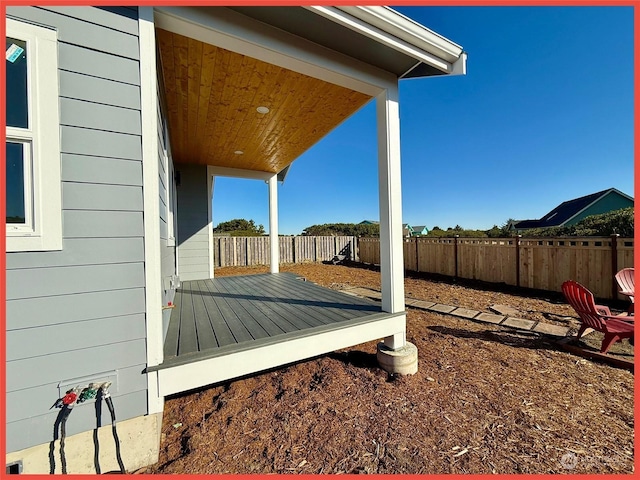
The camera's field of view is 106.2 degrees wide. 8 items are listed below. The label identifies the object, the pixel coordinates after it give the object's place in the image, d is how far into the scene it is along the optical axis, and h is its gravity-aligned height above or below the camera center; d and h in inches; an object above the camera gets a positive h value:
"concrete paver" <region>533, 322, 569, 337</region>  146.5 -60.2
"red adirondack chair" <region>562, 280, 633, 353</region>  116.6 -42.8
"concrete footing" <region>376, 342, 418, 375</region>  101.5 -52.1
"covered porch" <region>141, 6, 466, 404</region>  73.4 +66.4
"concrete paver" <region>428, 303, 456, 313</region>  196.9 -59.8
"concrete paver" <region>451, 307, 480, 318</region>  184.1 -59.9
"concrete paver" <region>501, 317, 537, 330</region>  159.0 -60.3
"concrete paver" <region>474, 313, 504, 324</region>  172.6 -60.2
